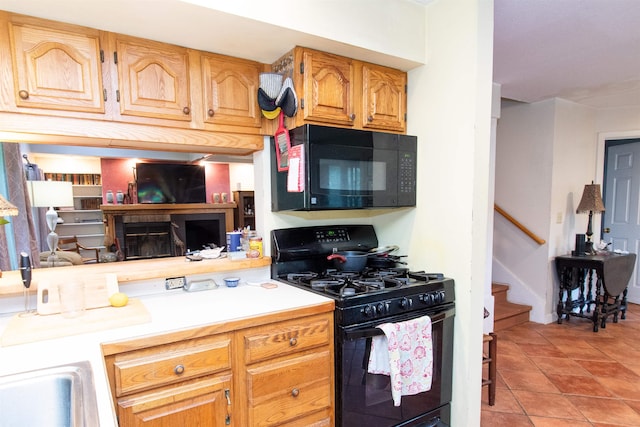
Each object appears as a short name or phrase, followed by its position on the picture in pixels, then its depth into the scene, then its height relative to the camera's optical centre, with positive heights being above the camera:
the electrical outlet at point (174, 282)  1.76 -0.47
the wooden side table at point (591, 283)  3.40 -1.02
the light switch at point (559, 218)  3.70 -0.33
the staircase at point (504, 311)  3.49 -1.30
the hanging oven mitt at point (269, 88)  1.79 +0.53
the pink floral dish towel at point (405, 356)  1.51 -0.77
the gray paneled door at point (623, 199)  4.27 -0.16
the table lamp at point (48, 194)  2.68 -0.01
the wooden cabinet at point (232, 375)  1.17 -0.71
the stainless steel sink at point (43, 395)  0.87 -0.53
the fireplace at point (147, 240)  6.18 -0.89
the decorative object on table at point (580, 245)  3.58 -0.61
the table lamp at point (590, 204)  3.60 -0.18
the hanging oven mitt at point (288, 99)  1.71 +0.46
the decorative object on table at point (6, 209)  1.38 -0.06
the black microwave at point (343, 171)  1.69 +0.10
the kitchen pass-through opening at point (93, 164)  6.16 +0.56
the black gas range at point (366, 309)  1.52 -0.57
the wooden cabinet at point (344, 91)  1.71 +0.53
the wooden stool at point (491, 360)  2.18 -1.10
